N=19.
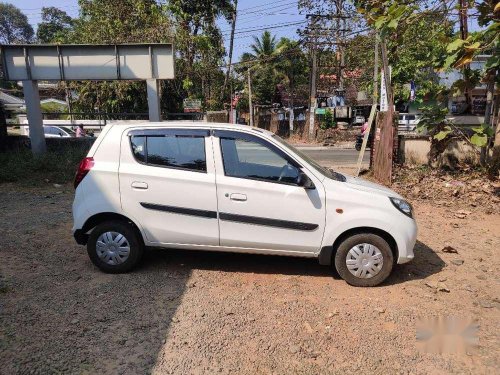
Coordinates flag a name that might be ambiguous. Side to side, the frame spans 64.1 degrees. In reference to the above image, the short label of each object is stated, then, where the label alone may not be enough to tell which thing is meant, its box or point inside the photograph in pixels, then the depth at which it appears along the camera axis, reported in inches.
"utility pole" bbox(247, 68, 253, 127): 1249.6
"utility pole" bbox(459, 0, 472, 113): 300.1
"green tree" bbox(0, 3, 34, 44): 3006.4
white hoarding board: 456.8
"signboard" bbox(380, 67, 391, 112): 384.5
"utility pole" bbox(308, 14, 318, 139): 1016.7
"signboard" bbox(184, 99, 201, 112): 898.1
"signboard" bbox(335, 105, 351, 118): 1144.8
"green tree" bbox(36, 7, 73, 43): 2158.8
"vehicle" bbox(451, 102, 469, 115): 434.9
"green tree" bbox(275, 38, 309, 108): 1318.9
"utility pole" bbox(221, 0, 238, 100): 1087.0
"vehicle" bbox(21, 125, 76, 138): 740.0
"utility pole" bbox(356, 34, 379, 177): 386.9
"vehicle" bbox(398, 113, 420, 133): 864.9
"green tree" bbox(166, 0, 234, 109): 854.5
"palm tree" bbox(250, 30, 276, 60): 1460.4
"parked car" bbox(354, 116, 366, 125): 1128.3
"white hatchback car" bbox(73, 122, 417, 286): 159.3
